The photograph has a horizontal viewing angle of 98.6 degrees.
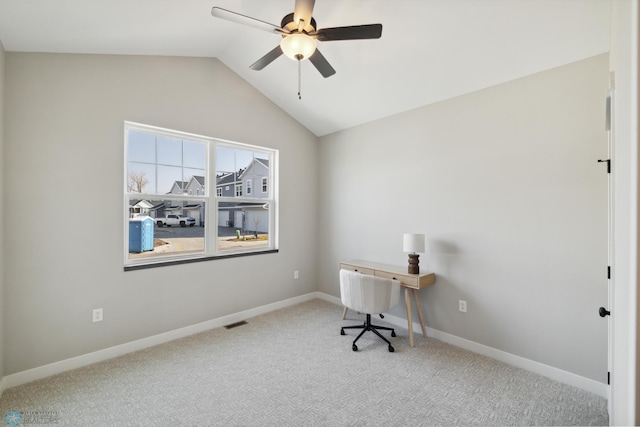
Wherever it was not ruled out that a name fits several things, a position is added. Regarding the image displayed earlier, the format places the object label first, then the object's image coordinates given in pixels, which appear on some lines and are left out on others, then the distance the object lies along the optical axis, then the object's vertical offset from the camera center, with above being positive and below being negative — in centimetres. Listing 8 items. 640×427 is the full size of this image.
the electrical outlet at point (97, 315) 263 -98
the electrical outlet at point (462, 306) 295 -100
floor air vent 344 -143
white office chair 284 -84
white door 157 -9
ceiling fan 180 +125
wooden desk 298 -72
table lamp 305 -38
